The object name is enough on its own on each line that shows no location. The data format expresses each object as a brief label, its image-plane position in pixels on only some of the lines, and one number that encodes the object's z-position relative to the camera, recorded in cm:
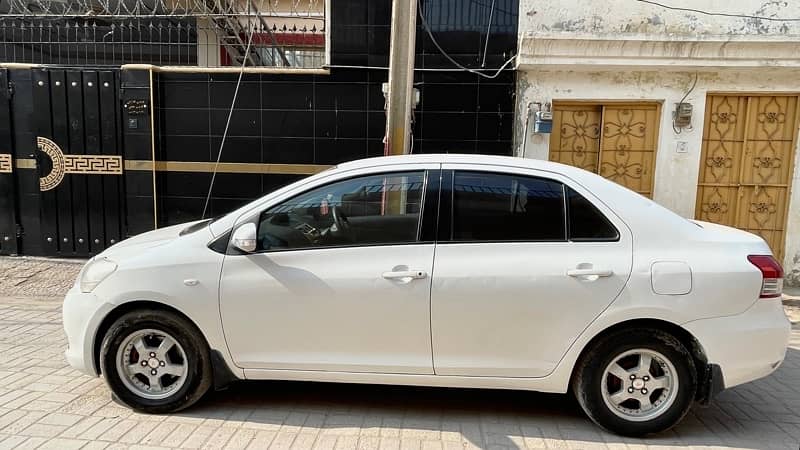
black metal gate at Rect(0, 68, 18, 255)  752
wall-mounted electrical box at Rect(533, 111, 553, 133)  680
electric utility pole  505
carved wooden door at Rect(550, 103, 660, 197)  706
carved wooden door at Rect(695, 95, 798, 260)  695
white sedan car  314
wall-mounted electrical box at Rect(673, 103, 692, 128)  680
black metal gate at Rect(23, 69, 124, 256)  744
